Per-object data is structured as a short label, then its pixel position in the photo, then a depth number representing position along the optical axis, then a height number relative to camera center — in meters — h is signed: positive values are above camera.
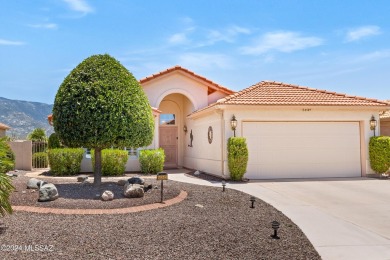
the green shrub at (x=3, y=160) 6.05 -0.34
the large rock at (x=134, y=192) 8.65 -1.31
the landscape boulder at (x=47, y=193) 7.95 -1.22
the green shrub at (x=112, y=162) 15.91 -1.05
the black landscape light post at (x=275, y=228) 5.84 -1.53
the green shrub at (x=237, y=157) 13.91 -0.76
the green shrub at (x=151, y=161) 16.66 -1.05
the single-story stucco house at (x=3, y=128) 27.94 +1.00
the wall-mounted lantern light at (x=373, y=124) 15.80 +0.56
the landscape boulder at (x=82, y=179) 11.36 -1.28
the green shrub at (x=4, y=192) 5.85 -0.87
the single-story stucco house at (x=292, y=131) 14.87 +0.29
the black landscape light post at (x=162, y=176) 8.15 -0.87
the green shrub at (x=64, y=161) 16.06 -0.97
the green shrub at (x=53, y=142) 17.82 -0.10
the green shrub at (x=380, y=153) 15.23 -0.74
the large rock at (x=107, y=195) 8.28 -1.34
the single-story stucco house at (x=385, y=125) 19.09 +0.63
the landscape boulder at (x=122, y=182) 10.12 -1.26
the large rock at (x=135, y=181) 10.01 -1.21
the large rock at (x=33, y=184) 9.41 -1.19
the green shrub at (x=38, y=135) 25.72 +0.40
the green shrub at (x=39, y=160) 20.14 -1.14
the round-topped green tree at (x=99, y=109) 9.27 +0.82
